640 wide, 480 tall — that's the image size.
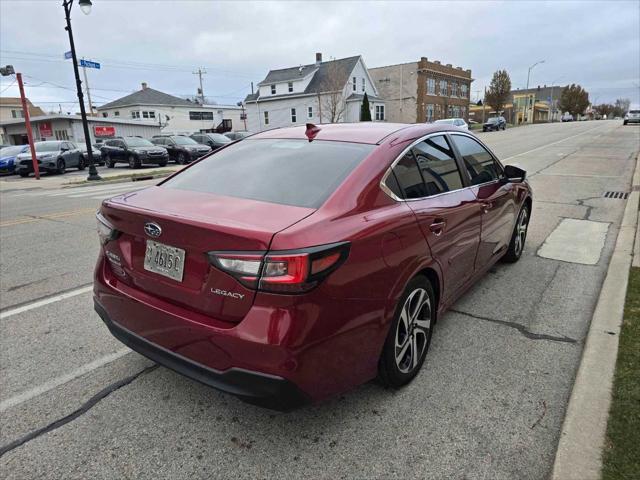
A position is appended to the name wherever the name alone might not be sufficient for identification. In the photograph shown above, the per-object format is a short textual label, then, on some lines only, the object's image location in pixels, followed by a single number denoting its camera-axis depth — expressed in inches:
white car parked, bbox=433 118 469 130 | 1125.4
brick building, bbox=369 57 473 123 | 2087.8
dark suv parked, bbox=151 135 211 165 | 934.4
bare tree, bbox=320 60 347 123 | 1772.9
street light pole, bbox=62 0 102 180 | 667.4
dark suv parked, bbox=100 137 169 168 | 900.6
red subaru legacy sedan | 82.4
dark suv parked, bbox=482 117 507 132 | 1952.5
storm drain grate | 374.4
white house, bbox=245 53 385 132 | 1816.9
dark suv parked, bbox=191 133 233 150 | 1103.0
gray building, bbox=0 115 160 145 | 1592.0
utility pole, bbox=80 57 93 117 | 1778.4
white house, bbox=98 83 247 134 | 2202.3
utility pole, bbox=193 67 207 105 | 3024.1
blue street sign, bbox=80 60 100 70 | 723.4
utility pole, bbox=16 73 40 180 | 719.7
